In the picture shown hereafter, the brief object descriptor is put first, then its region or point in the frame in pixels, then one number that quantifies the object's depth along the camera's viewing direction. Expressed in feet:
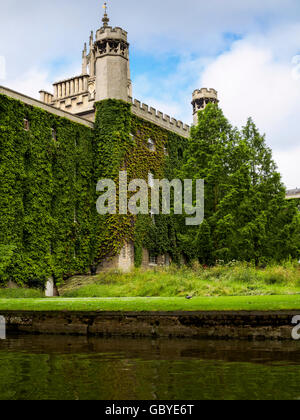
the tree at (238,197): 75.00
